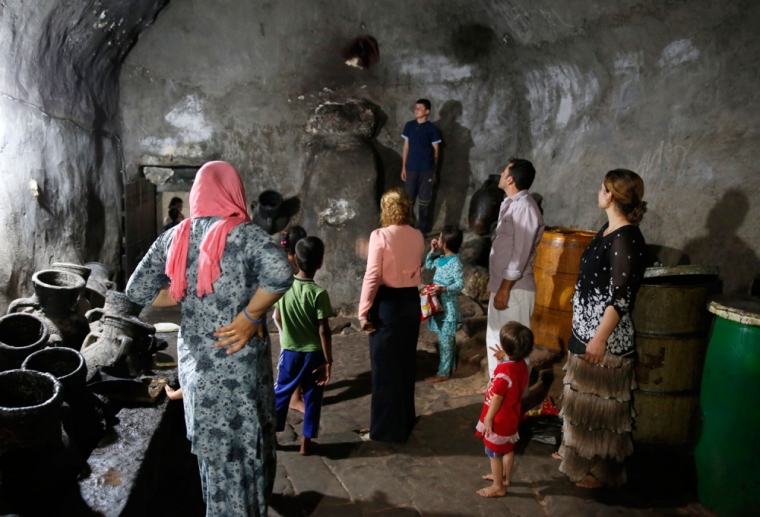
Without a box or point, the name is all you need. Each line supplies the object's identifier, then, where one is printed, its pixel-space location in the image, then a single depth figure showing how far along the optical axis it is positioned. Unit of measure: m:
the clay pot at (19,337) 3.10
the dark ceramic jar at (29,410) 2.23
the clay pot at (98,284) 5.18
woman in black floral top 2.97
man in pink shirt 3.78
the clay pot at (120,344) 3.75
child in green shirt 3.56
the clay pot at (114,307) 4.15
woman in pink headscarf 2.32
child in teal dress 4.79
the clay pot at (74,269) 4.76
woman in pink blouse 3.60
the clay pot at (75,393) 2.76
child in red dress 3.14
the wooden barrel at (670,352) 3.42
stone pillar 7.83
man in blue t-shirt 7.94
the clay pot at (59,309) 3.89
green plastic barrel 2.94
